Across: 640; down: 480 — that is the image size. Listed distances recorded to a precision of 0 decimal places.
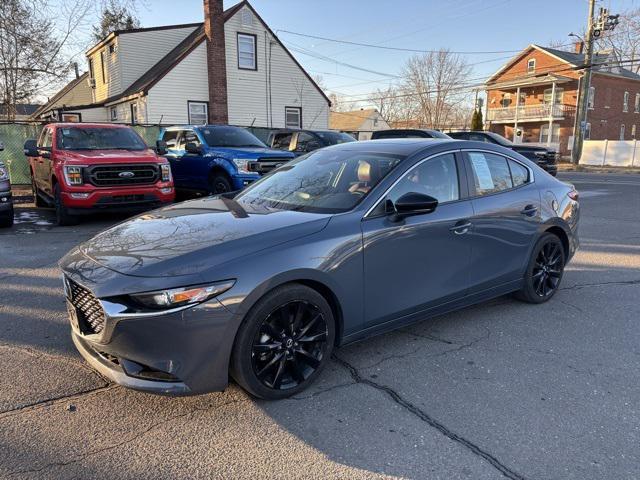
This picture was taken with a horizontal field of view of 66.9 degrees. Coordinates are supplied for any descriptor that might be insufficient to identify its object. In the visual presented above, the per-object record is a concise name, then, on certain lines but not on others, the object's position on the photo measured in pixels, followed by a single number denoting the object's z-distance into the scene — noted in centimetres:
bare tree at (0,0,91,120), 1606
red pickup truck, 848
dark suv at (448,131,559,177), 1671
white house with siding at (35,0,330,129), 2130
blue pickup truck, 1032
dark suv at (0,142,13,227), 820
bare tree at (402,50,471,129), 5594
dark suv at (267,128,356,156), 1312
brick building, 4162
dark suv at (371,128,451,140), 1521
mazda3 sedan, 270
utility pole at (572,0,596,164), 2656
